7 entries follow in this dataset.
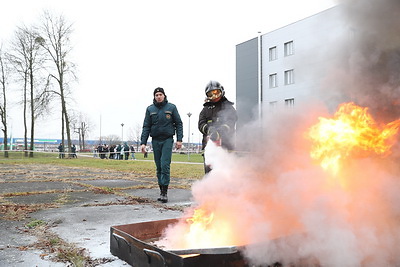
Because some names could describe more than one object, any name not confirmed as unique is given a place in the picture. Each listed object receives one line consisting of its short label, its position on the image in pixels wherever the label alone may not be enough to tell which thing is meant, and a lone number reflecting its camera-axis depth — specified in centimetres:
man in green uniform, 607
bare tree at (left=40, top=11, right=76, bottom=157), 3042
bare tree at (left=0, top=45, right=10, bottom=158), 3191
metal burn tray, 227
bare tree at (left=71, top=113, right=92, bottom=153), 6516
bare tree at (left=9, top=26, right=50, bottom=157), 2970
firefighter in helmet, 429
